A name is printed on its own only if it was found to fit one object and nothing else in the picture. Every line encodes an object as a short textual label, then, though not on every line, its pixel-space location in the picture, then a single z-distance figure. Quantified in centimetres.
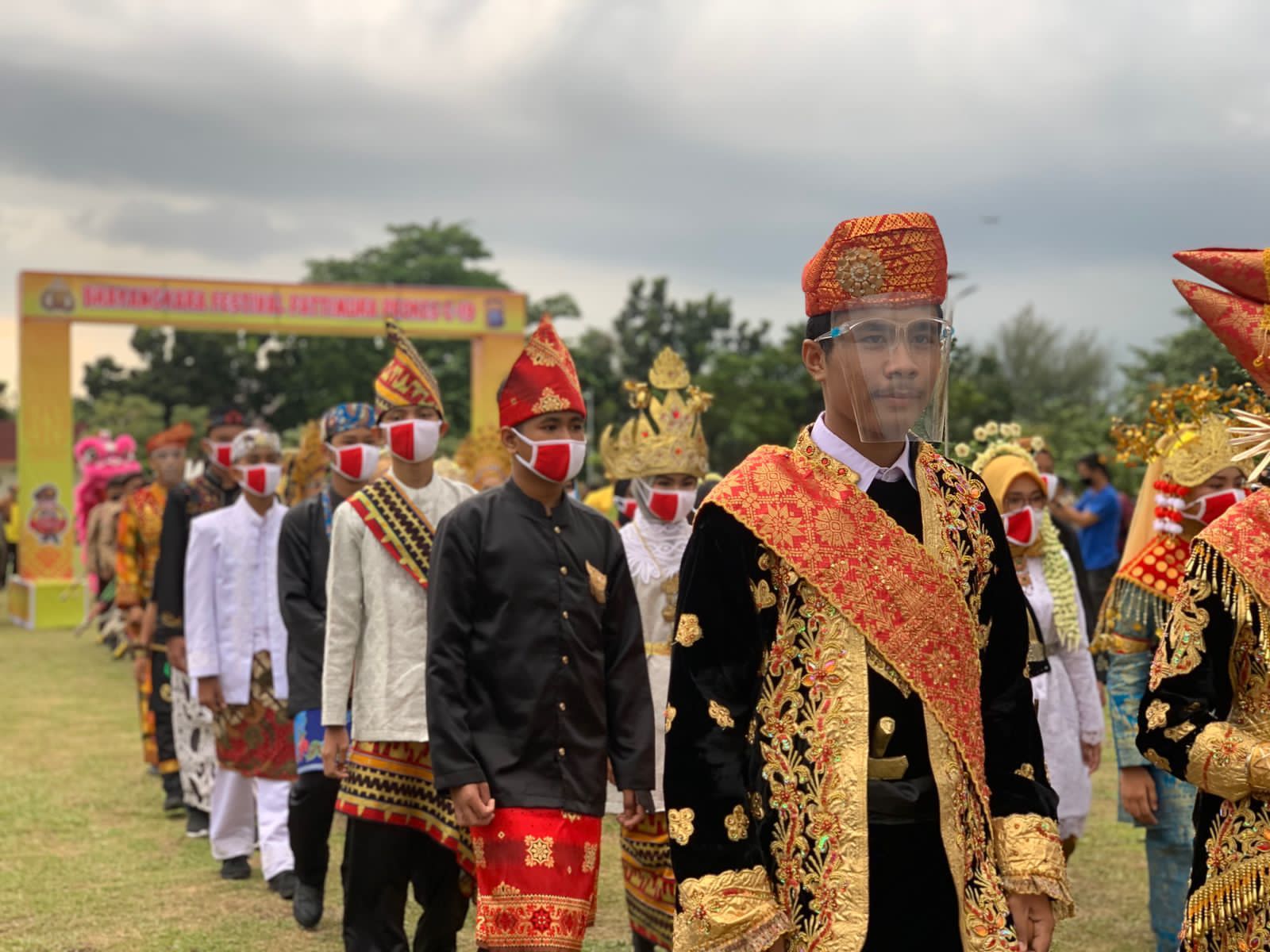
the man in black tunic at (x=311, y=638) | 680
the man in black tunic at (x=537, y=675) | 489
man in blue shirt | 1555
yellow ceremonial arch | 2572
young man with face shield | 294
